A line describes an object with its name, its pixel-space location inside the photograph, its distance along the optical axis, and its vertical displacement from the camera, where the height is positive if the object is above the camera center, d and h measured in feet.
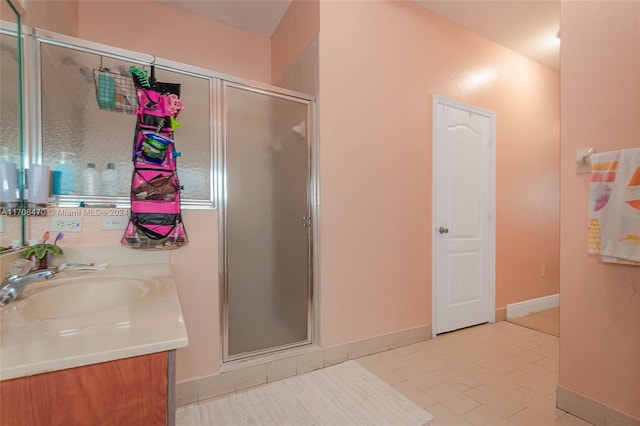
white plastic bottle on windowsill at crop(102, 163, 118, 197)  5.05 +0.53
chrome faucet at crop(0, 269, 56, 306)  2.89 -0.82
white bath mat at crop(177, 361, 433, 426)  5.02 -3.79
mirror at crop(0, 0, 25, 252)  3.87 +1.11
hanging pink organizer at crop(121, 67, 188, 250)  4.97 +0.64
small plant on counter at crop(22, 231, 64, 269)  4.01 -0.63
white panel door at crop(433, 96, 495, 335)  8.60 -0.17
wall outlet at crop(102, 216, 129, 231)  4.91 -0.22
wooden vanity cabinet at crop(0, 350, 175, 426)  1.80 -1.30
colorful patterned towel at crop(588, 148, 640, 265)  4.27 +0.06
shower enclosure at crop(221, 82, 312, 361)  6.25 -0.28
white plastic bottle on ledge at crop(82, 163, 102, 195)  4.91 +0.52
